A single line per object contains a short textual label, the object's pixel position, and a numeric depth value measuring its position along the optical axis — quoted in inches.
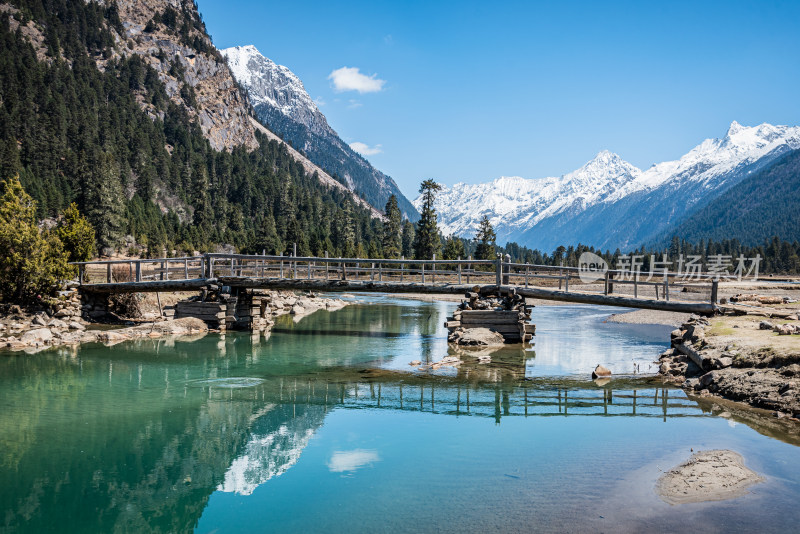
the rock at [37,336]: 1080.2
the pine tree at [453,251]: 3789.4
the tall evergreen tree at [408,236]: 6096.5
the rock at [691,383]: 725.9
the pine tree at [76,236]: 1503.2
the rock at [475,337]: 1120.8
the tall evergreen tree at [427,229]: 3587.4
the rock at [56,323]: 1221.9
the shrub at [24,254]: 1180.5
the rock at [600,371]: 818.2
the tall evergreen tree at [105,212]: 3548.2
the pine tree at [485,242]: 3713.1
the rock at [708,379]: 702.3
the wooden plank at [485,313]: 1175.0
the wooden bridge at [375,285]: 1079.6
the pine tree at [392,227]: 4272.6
